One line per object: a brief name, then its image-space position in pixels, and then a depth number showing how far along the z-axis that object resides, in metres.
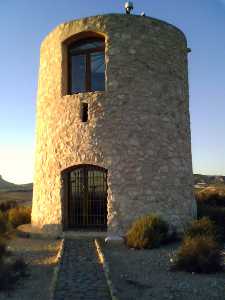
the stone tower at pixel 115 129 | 13.08
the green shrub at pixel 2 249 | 9.06
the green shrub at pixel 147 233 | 11.42
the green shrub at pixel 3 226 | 13.22
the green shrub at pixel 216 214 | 13.43
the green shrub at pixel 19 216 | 16.39
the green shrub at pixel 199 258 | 8.70
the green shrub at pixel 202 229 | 11.77
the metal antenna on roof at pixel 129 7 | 14.62
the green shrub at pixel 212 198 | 19.70
